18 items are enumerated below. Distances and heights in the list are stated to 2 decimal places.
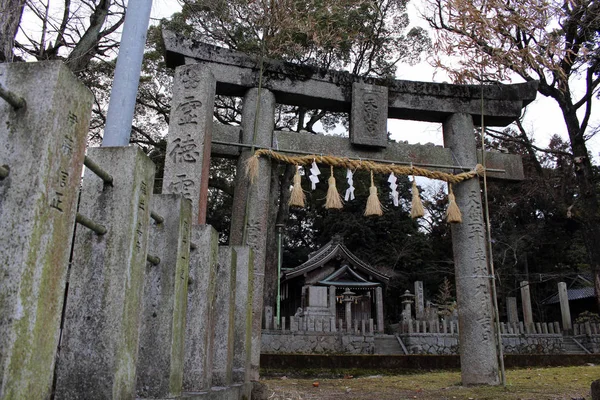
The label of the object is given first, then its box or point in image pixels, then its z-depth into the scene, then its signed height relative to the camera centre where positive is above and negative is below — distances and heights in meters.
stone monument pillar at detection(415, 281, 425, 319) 18.85 +1.20
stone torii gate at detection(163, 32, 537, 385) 5.79 +2.63
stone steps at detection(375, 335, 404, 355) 15.66 -0.48
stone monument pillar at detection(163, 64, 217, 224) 5.48 +2.19
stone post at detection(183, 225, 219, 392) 3.17 +0.11
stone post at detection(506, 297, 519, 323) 18.29 +0.89
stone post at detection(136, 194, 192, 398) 2.62 +0.11
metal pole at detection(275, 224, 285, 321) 15.18 +2.84
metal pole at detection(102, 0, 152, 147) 3.17 +1.70
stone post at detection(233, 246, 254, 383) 4.45 +0.11
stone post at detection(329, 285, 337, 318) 17.24 +0.93
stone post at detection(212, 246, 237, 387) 3.80 +0.07
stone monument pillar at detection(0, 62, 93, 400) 1.47 +0.35
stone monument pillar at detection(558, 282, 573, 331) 17.44 +0.92
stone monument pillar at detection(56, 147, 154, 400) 2.03 +0.15
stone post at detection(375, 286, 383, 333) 19.12 +1.10
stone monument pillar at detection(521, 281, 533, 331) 17.73 +1.12
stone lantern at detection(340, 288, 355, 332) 14.80 +0.98
